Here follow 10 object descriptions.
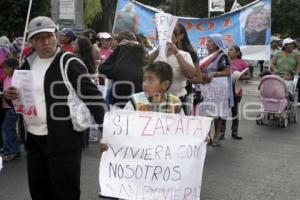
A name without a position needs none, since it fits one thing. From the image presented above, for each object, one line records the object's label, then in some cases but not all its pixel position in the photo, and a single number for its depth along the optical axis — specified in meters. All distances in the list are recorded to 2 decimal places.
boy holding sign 3.83
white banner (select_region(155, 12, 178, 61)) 4.82
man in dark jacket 3.57
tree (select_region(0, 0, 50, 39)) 20.66
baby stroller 9.86
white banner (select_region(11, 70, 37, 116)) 3.65
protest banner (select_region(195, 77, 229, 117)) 7.99
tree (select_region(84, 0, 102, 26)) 35.86
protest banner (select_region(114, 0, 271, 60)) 10.30
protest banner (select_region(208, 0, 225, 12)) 16.06
